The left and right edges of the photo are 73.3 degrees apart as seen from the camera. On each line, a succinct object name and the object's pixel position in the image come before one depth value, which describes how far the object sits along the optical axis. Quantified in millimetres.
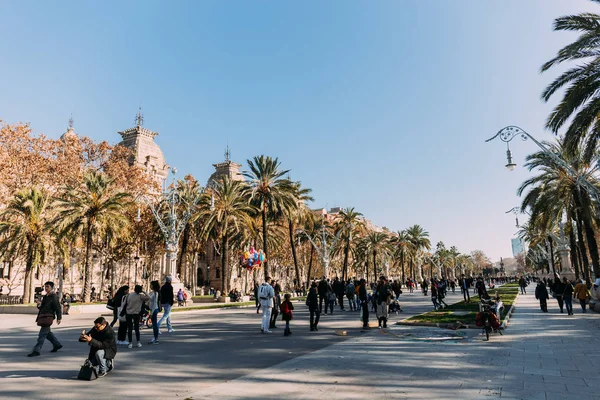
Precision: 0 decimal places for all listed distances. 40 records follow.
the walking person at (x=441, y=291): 21862
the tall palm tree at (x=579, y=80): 13648
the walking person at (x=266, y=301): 12234
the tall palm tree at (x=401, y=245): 70188
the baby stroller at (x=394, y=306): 18734
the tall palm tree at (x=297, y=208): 36219
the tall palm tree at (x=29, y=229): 28266
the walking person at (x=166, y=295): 11391
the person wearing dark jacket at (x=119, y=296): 10820
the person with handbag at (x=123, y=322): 10077
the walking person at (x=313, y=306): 12758
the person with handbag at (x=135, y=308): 10000
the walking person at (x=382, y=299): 13039
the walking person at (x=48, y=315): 8930
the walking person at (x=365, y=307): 12903
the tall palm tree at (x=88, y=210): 27938
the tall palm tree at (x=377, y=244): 60406
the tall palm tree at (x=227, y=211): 34750
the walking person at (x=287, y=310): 11734
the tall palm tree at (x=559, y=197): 22688
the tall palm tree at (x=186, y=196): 37531
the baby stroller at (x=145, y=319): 12731
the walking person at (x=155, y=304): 10445
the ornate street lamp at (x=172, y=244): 26859
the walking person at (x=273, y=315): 13781
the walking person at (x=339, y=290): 21680
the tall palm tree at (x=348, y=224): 51656
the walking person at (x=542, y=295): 17797
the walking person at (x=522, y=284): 36750
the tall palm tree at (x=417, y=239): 72062
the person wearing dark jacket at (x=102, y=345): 6902
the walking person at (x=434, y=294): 20141
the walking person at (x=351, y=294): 20645
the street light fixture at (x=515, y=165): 14264
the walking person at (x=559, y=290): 17266
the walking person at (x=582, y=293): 16500
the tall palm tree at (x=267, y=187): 35125
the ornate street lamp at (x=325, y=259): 38638
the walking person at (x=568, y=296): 16281
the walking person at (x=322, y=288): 16873
